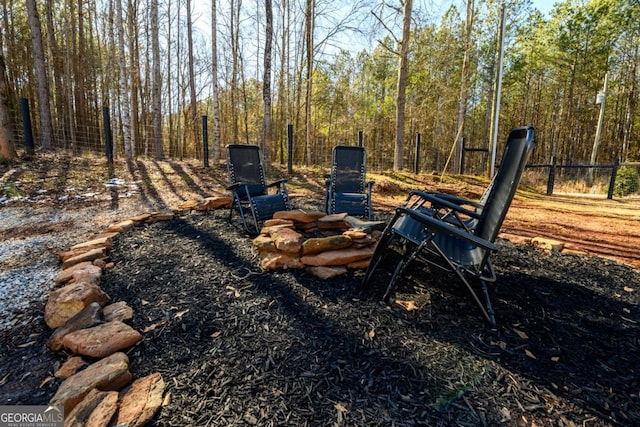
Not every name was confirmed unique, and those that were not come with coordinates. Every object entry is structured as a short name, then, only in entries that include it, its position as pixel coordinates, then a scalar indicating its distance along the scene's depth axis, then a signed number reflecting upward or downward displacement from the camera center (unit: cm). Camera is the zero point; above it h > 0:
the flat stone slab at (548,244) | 286 -68
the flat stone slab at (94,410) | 116 -97
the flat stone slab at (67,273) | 229 -89
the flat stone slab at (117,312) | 182 -93
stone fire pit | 238 -69
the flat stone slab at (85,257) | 258 -85
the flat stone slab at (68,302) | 184 -89
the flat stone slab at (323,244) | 244 -63
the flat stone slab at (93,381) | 126 -96
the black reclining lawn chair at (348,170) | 424 -6
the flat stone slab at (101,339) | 154 -93
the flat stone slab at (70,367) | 145 -100
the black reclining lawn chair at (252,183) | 354 -27
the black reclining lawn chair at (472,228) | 165 -36
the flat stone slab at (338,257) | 238 -72
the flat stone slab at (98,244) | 287 -81
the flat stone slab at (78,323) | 166 -93
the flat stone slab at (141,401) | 116 -97
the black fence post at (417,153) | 875 +39
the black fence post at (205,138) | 778 +57
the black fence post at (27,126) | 670 +64
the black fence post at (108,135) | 689 +52
